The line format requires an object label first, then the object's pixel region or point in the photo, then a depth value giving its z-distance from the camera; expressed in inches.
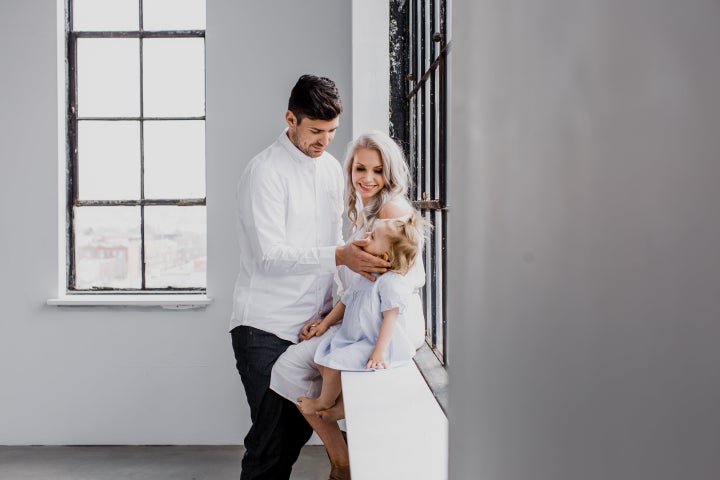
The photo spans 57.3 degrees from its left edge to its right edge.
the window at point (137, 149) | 143.0
